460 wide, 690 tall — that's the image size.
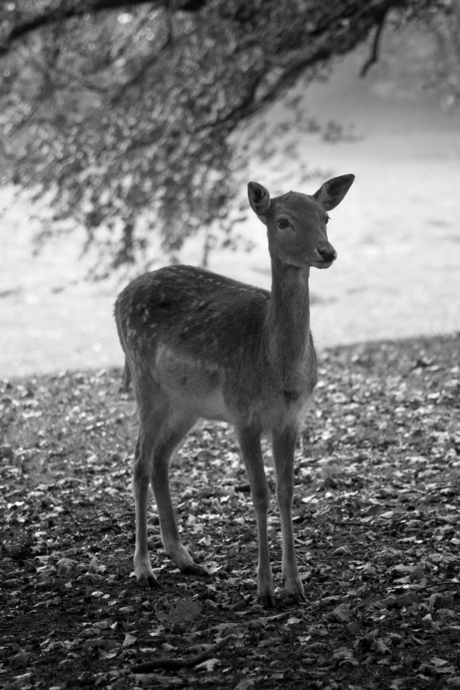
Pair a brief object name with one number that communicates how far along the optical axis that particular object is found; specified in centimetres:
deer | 1102
